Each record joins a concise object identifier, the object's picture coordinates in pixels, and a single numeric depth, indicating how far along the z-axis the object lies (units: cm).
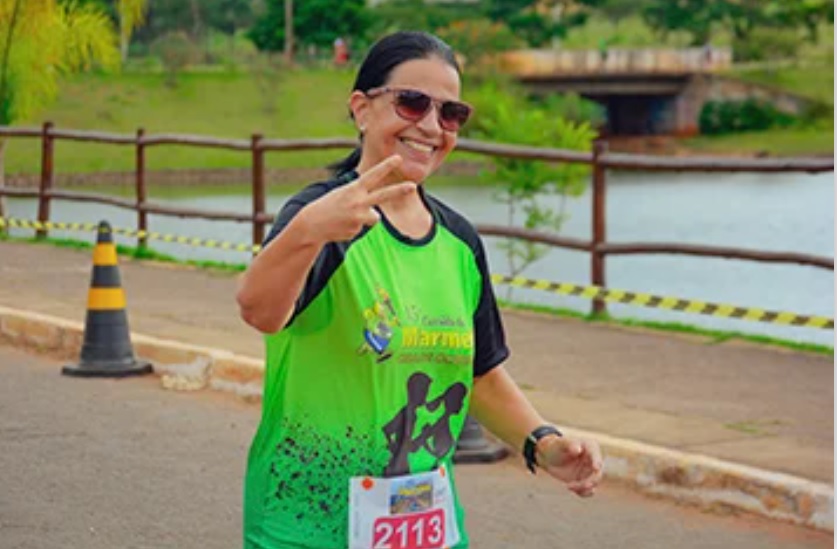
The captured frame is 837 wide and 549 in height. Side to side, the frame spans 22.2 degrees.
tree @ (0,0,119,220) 2822
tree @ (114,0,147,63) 2700
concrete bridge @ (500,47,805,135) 8650
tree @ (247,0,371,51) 9088
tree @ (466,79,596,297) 2456
